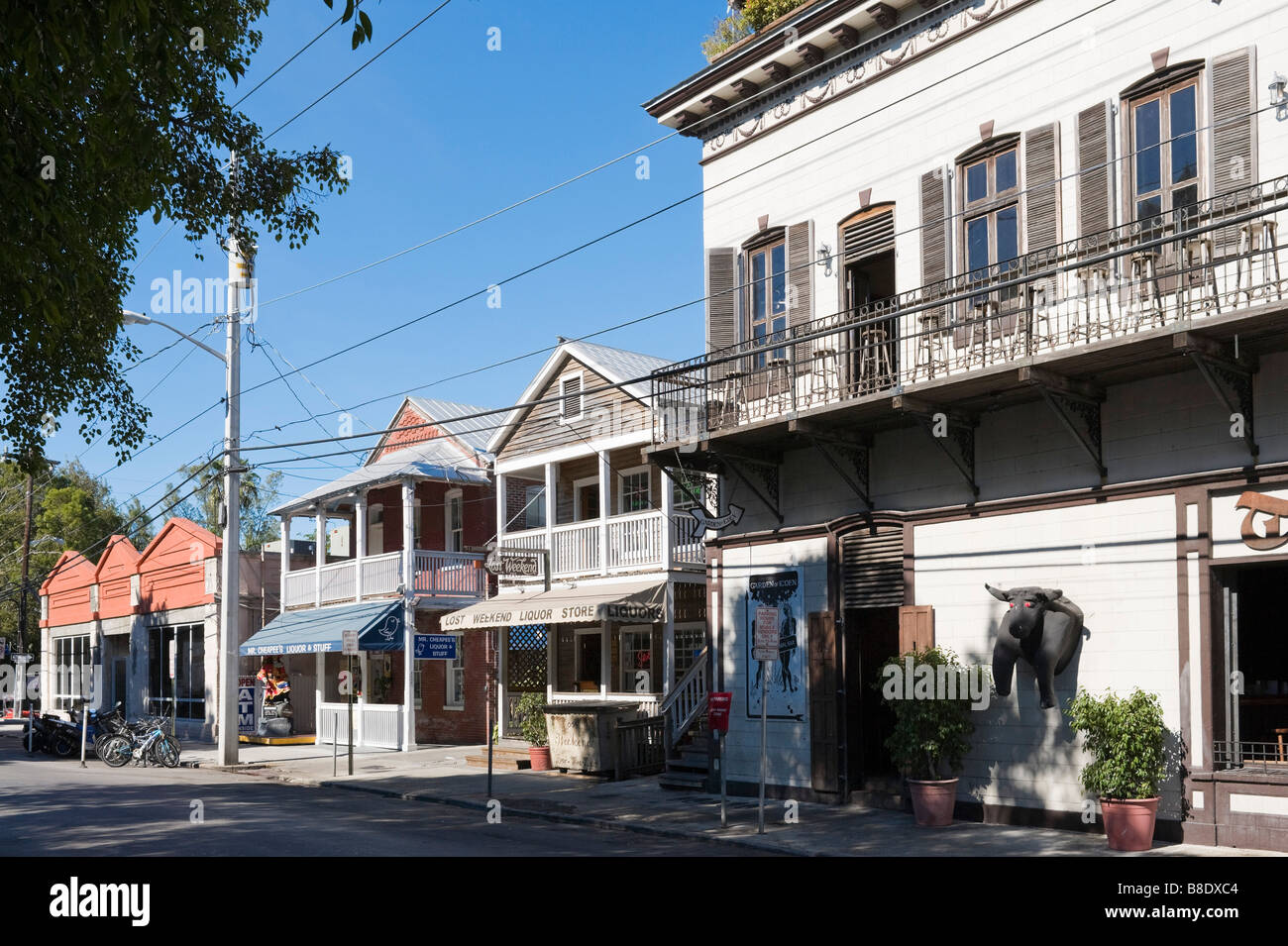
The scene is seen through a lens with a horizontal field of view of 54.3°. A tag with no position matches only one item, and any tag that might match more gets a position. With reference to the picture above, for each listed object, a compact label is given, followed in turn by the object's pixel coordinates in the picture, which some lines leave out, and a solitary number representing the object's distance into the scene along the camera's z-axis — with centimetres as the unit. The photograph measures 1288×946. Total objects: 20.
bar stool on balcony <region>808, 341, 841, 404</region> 1694
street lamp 2553
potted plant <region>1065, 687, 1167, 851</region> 1270
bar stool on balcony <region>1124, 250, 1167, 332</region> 1303
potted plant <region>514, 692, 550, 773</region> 2416
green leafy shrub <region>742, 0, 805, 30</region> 2414
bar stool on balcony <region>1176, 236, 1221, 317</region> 1277
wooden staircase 1956
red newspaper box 1689
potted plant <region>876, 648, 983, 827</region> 1491
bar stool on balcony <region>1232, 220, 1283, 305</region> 1220
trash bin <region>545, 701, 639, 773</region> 2181
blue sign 2648
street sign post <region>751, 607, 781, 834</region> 1533
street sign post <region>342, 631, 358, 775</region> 2395
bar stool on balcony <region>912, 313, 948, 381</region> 1534
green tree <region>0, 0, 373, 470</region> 895
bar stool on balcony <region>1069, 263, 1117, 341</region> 1374
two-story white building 1282
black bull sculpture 1409
